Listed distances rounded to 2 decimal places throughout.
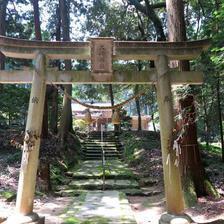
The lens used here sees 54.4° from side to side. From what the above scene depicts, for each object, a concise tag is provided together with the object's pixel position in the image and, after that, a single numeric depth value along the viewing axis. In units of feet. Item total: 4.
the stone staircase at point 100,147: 38.35
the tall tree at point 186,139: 17.49
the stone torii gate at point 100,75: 12.46
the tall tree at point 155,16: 29.20
